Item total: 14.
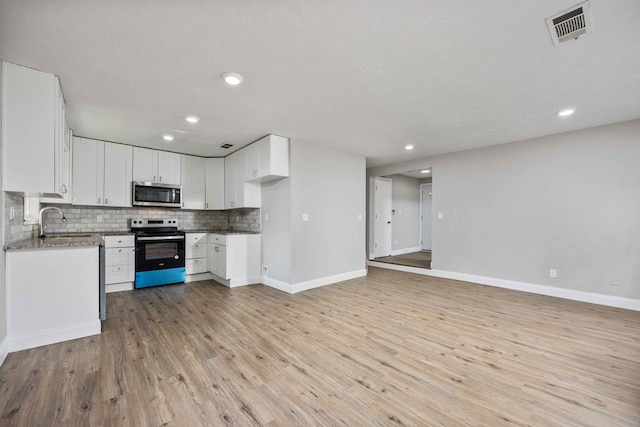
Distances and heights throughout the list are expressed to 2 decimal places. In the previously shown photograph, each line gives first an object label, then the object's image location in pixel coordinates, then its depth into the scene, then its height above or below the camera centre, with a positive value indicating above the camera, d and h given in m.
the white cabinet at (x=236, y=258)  4.50 -0.74
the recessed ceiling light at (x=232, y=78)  2.37 +1.25
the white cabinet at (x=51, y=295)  2.36 -0.74
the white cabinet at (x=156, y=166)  4.70 +0.92
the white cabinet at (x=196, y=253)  4.93 -0.69
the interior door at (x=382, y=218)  6.91 -0.06
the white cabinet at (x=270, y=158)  4.05 +0.91
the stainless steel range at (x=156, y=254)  4.43 -0.66
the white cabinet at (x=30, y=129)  2.26 +0.77
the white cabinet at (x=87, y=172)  4.16 +0.71
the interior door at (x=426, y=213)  8.56 +0.08
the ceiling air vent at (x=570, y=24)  1.65 +1.26
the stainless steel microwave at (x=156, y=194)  4.62 +0.39
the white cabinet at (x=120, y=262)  4.24 -0.75
